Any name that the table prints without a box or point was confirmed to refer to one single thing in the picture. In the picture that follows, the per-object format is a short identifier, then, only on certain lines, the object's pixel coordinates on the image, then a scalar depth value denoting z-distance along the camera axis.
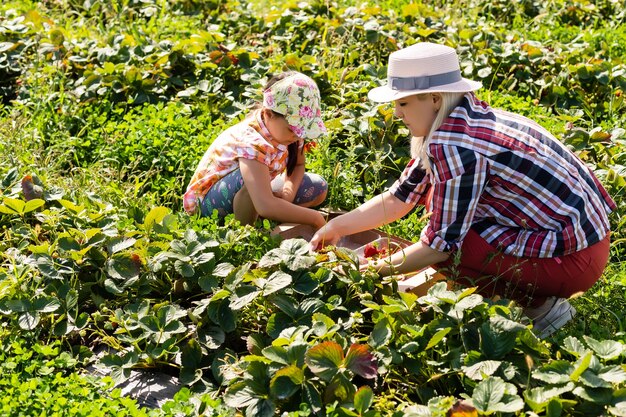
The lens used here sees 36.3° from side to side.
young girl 4.16
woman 3.45
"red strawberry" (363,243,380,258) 3.89
